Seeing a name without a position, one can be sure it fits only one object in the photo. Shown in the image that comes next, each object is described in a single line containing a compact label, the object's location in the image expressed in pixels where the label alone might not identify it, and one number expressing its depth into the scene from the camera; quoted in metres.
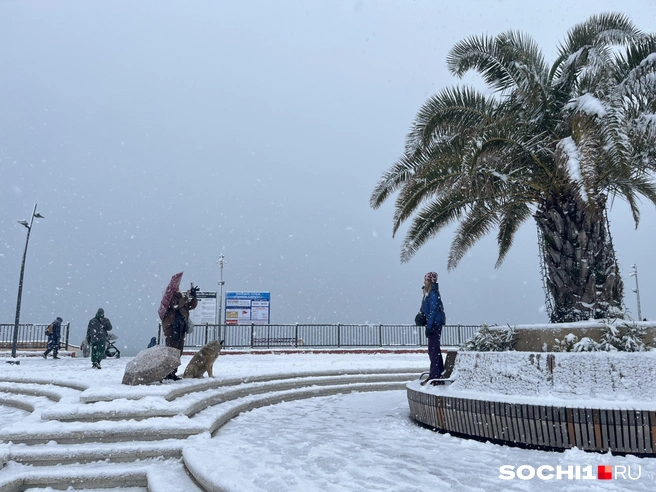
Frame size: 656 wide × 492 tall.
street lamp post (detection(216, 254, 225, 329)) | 30.31
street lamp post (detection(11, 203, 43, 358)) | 17.33
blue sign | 21.48
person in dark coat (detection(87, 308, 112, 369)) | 11.45
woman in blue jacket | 6.54
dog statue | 8.10
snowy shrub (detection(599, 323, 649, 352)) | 4.81
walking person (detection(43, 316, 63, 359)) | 17.56
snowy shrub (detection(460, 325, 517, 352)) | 5.67
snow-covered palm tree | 6.39
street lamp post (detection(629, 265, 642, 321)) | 31.97
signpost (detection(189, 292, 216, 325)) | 21.19
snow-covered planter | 4.49
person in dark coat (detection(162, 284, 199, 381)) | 8.24
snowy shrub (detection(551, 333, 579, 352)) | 5.09
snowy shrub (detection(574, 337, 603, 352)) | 4.88
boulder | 6.78
